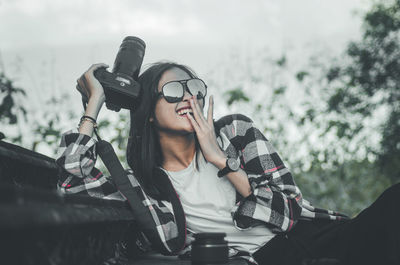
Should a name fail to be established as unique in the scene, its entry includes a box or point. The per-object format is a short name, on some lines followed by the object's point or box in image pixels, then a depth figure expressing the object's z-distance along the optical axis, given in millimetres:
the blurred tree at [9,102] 2951
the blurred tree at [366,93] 5965
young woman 1726
